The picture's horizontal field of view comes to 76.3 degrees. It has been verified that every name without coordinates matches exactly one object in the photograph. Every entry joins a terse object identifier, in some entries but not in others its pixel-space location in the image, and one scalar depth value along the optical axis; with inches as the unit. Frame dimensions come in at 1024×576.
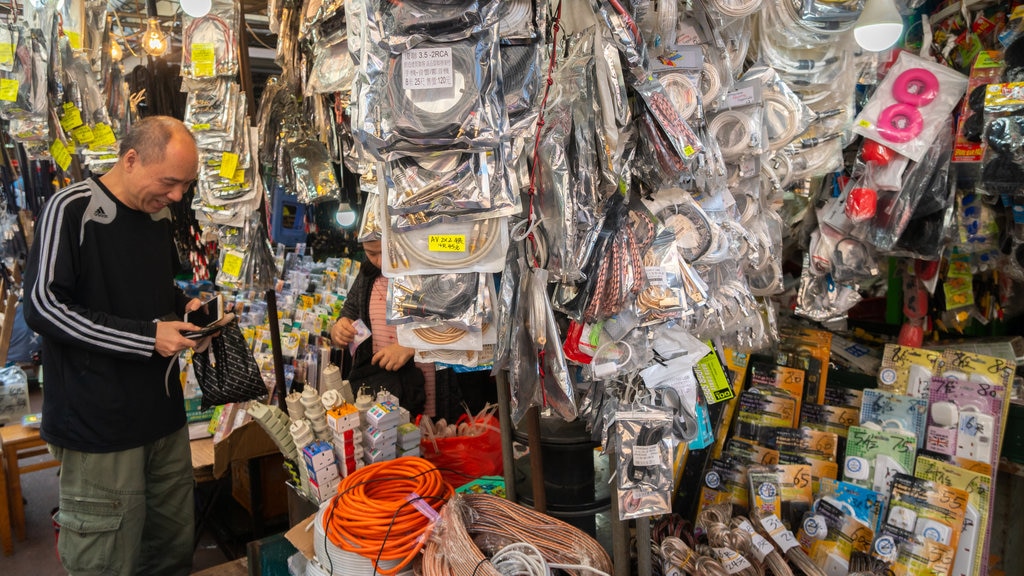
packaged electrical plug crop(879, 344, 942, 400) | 96.2
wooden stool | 133.2
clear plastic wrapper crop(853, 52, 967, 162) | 90.7
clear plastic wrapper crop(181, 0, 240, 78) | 104.2
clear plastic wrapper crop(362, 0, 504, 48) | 48.5
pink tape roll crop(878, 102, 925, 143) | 90.9
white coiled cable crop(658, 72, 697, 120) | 59.3
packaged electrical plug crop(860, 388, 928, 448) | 92.8
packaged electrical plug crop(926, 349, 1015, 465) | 88.4
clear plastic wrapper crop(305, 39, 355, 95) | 87.8
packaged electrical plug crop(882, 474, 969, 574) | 79.4
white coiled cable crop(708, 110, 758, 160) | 68.7
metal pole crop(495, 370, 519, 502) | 68.5
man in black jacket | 78.1
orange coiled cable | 63.4
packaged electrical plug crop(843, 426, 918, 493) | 88.7
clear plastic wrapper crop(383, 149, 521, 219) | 51.2
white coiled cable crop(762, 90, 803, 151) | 75.0
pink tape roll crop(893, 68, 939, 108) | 91.3
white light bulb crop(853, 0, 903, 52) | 78.2
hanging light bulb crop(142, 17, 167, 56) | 121.6
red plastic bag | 90.3
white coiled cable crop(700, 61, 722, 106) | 64.3
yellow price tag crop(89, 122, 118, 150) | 125.8
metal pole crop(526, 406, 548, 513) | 65.2
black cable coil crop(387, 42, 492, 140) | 49.2
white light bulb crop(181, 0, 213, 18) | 95.5
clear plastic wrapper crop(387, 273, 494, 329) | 54.1
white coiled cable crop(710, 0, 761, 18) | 62.9
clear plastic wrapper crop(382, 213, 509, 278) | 53.3
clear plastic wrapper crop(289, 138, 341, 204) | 111.1
